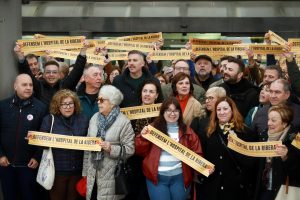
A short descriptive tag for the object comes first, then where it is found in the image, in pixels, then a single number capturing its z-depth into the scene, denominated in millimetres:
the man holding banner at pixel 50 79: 8992
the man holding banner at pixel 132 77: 8961
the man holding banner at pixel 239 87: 8938
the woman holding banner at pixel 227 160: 7812
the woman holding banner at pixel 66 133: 8180
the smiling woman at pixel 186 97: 8500
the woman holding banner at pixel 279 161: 7148
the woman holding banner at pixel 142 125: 8312
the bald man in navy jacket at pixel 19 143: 8398
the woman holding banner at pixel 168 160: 7840
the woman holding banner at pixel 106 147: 7941
